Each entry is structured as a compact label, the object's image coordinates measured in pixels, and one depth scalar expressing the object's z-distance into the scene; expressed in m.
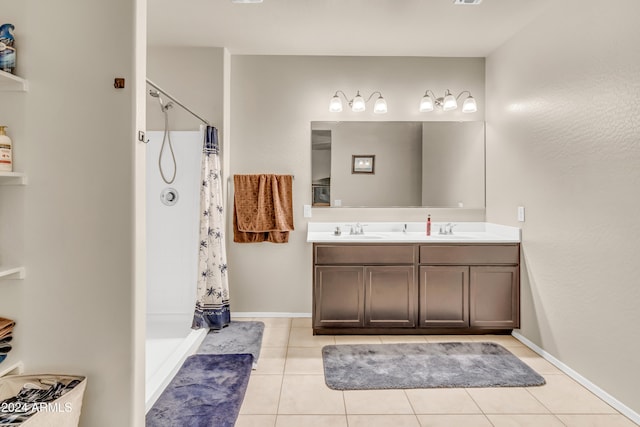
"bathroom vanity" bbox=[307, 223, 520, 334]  3.08
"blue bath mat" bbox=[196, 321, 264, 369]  2.78
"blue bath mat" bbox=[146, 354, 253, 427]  1.91
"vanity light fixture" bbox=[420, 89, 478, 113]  3.52
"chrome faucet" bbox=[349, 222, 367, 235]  3.53
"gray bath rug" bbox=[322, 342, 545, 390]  2.35
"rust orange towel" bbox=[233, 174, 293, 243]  3.51
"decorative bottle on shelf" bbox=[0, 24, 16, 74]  1.46
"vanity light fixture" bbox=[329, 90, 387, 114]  3.50
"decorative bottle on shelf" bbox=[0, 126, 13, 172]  1.48
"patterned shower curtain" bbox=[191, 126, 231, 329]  3.06
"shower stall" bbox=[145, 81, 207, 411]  3.45
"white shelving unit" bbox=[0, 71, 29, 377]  1.47
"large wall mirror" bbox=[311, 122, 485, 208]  3.58
